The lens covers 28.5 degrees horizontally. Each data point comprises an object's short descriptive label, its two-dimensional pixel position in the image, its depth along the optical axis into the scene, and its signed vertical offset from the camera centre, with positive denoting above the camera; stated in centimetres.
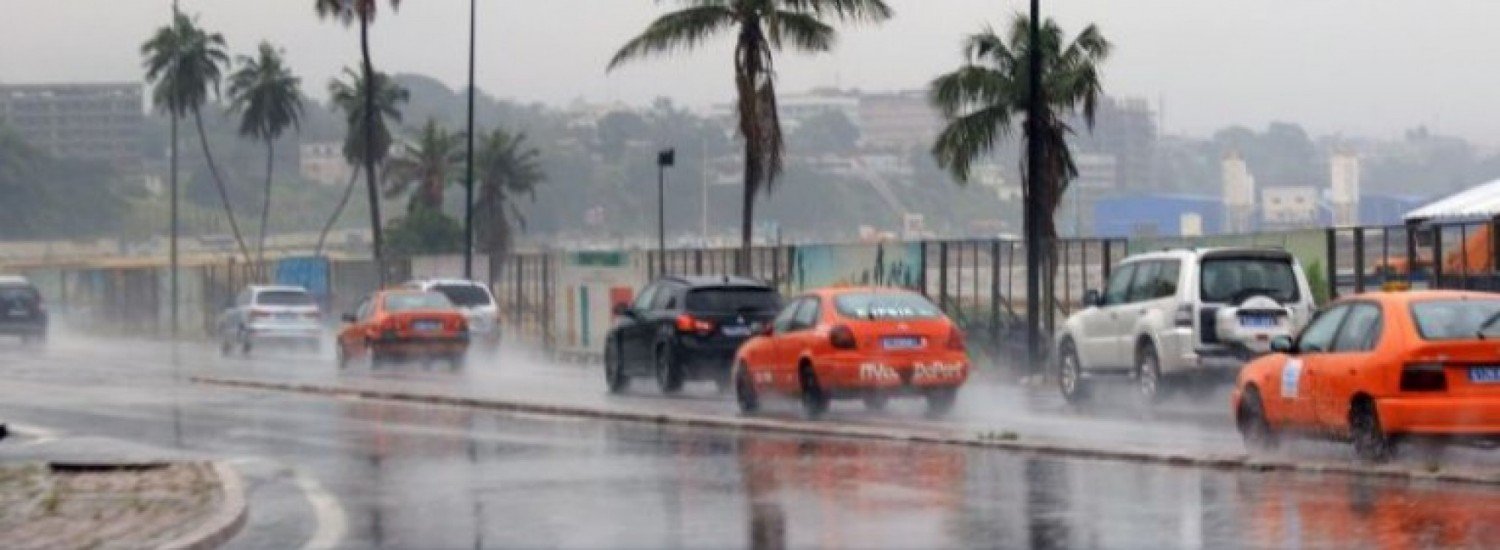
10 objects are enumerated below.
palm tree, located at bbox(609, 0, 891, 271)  5462 +371
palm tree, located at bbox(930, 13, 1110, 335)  5225 +247
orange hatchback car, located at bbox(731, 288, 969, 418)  3127 -125
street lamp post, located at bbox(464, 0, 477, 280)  7140 +43
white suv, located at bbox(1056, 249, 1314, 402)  3139 -84
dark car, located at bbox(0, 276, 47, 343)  7631 -192
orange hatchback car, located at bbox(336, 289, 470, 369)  5100 -168
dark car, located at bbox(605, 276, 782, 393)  3816 -117
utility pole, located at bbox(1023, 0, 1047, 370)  4166 +49
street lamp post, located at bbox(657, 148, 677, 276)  5822 +105
